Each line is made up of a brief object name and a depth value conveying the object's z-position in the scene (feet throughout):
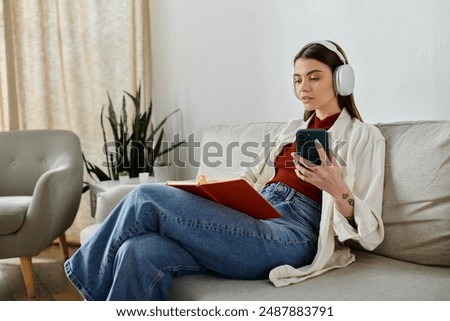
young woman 4.62
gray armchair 8.19
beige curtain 11.15
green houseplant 10.66
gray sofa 4.27
